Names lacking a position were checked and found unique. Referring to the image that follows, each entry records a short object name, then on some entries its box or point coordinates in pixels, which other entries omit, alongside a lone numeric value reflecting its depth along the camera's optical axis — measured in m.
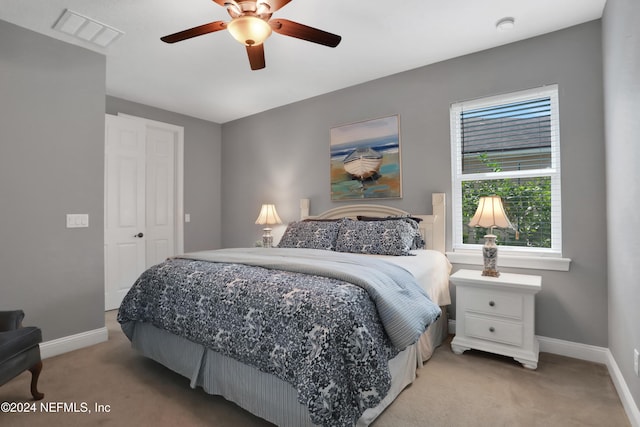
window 2.71
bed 1.46
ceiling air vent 2.45
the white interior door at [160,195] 4.36
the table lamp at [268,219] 4.18
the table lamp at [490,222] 2.53
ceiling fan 1.82
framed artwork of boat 3.47
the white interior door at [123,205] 3.86
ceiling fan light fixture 1.81
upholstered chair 1.73
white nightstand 2.35
